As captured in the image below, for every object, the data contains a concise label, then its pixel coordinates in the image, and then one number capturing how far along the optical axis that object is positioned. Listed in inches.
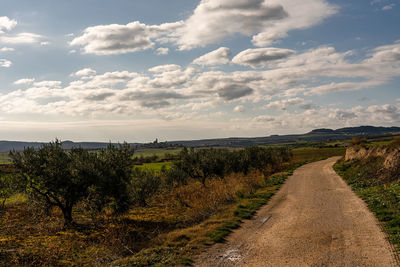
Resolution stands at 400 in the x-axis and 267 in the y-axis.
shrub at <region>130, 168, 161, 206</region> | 1133.6
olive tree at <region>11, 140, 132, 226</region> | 750.5
